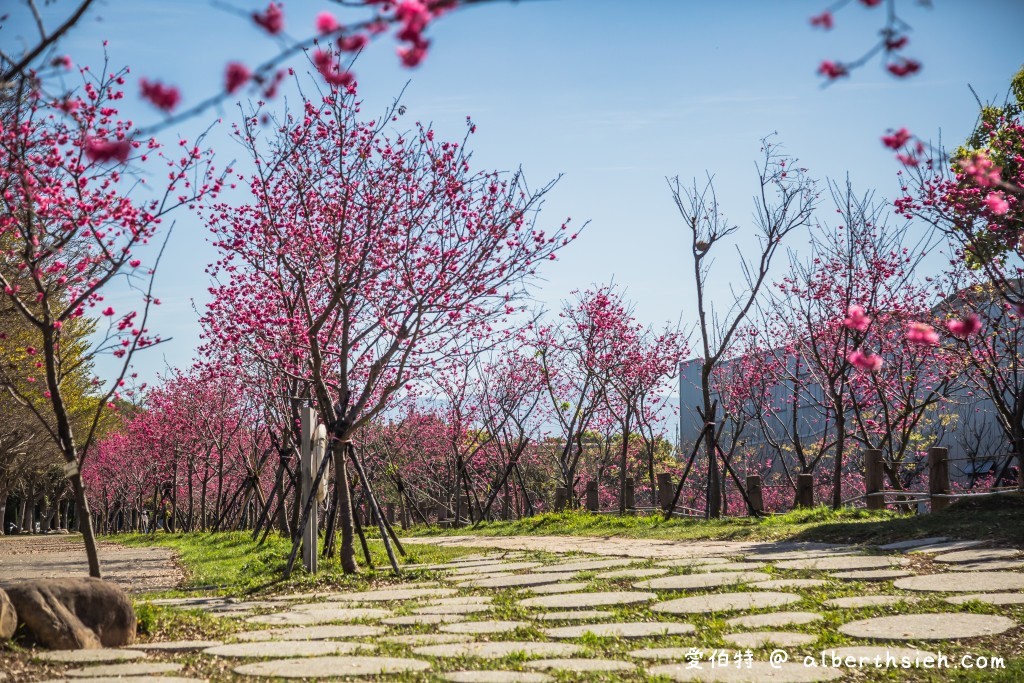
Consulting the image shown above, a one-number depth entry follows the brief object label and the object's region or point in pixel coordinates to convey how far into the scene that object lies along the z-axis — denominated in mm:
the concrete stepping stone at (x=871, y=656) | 3887
